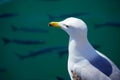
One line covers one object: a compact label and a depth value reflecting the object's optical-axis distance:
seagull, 2.99
